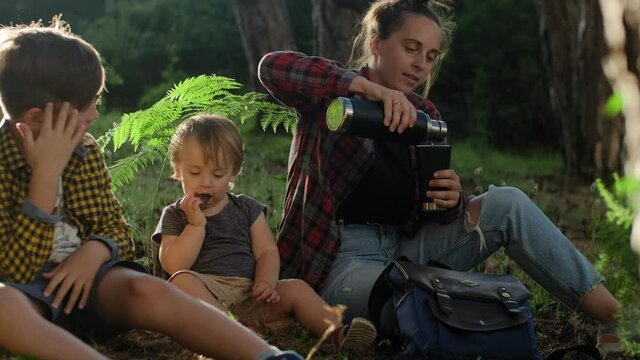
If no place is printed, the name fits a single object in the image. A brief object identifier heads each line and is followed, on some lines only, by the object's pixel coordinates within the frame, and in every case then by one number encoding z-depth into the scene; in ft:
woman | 11.44
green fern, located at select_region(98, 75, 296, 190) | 13.50
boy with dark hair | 8.80
